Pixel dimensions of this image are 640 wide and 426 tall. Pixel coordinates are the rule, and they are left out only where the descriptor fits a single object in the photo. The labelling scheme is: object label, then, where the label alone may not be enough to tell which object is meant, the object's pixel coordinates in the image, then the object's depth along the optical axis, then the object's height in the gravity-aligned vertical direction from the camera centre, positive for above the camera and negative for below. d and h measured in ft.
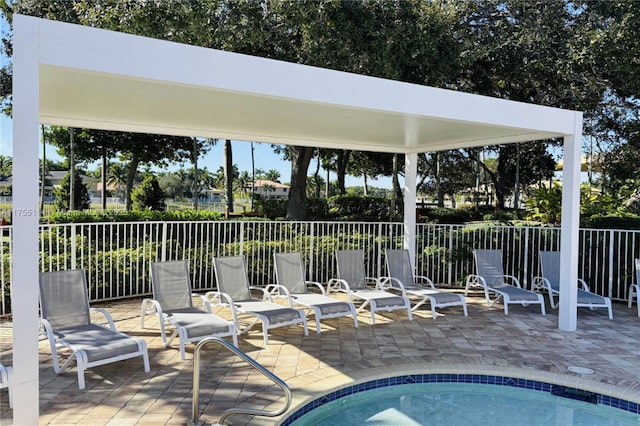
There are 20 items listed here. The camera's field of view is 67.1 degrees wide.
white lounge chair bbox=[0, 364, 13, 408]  14.61 -5.33
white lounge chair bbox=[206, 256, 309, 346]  22.91 -5.23
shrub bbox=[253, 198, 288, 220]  74.59 -0.96
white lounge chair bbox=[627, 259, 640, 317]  30.37 -6.07
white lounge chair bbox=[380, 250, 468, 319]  28.59 -5.53
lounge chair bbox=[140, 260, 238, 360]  20.42 -5.21
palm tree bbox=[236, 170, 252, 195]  257.75 +11.10
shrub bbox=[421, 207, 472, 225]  78.02 -2.31
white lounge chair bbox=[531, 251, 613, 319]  31.53 -5.16
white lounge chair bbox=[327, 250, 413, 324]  27.17 -5.38
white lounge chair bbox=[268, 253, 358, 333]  24.93 -5.30
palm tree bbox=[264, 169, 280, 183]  294.25 +16.44
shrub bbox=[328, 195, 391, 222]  79.30 -0.88
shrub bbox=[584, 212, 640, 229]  36.42 -1.56
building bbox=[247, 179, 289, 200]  259.68 +8.82
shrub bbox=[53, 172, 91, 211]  112.88 +1.80
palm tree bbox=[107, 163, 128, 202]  216.54 +12.40
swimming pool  17.25 -7.69
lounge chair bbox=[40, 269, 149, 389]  17.25 -5.22
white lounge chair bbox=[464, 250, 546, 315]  31.61 -5.04
